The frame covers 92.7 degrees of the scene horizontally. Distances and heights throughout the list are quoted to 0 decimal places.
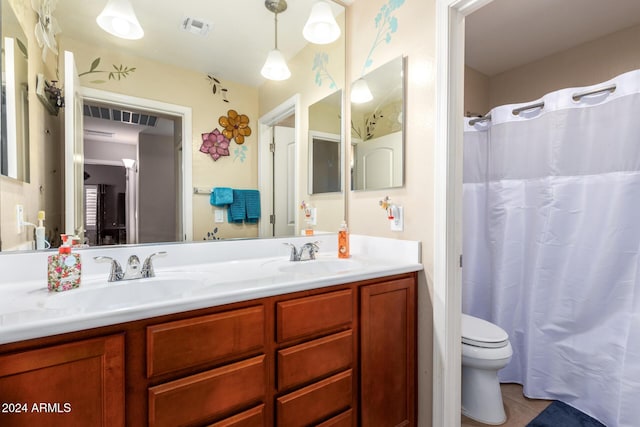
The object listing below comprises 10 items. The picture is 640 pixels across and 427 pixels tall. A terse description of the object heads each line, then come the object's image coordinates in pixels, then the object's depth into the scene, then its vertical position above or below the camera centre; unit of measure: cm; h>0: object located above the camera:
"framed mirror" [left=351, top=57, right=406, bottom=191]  152 +45
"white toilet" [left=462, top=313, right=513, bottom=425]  158 -87
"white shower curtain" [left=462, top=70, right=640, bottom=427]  157 -18
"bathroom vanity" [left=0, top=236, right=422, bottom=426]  69 -42
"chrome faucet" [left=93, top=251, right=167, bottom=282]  111 -22
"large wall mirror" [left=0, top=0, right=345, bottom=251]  114 +44
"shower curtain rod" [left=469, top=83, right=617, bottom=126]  162 +65
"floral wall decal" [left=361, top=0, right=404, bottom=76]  155 +98
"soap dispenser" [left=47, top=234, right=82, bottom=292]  95 -18
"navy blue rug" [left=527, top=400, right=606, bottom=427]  159 -111
